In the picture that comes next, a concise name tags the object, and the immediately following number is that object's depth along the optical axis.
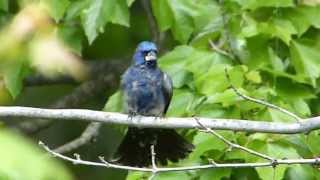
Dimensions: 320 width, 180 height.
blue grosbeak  7.21
